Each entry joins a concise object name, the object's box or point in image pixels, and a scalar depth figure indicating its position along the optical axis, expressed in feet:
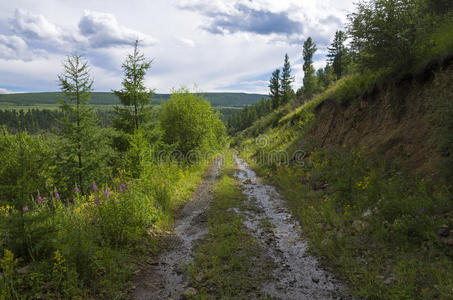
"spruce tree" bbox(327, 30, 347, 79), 148.40
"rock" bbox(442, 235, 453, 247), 14.21
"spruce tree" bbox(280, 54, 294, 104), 174.56
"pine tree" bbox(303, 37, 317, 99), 169.17
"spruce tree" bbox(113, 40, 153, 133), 52.85
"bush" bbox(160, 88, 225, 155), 68.18
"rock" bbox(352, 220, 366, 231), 19.06
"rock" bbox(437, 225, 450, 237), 14.91
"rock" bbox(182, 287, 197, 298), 13.63
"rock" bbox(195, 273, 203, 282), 15.11
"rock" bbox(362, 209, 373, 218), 20.23
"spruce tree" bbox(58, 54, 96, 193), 41.68
